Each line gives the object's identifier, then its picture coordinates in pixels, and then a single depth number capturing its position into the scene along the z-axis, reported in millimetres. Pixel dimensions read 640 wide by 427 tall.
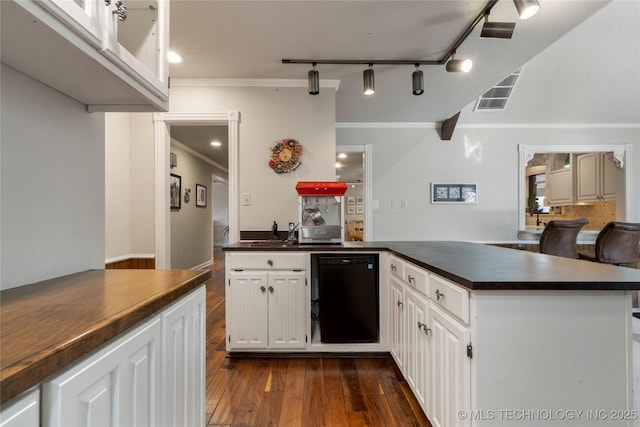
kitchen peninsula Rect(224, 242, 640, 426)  1010
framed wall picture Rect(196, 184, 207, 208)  5923
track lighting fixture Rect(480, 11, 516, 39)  1780
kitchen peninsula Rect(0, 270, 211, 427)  496
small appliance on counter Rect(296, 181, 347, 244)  2365
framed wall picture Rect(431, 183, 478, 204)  4184
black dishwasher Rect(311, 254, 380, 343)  2195
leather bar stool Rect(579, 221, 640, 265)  3107
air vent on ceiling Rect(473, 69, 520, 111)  3754
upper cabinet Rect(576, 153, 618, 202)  4582
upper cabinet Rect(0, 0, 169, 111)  715
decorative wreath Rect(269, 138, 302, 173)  2777
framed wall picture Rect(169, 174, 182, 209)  4682
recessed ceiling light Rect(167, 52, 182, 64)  2344
